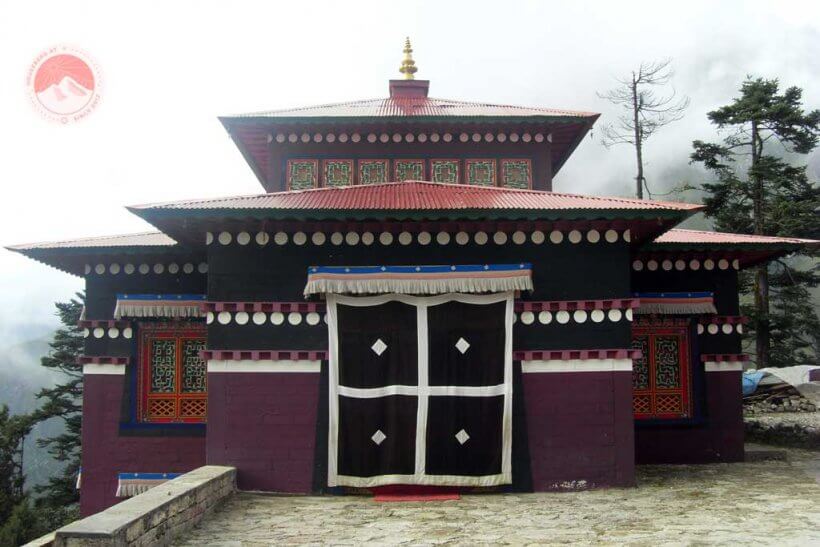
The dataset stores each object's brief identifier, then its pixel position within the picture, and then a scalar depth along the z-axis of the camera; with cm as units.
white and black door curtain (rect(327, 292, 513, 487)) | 843
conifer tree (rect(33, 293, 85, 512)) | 2914
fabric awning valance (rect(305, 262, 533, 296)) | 842
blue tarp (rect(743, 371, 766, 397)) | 1727
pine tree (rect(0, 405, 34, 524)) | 3131
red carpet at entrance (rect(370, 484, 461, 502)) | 835
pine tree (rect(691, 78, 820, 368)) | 2339
